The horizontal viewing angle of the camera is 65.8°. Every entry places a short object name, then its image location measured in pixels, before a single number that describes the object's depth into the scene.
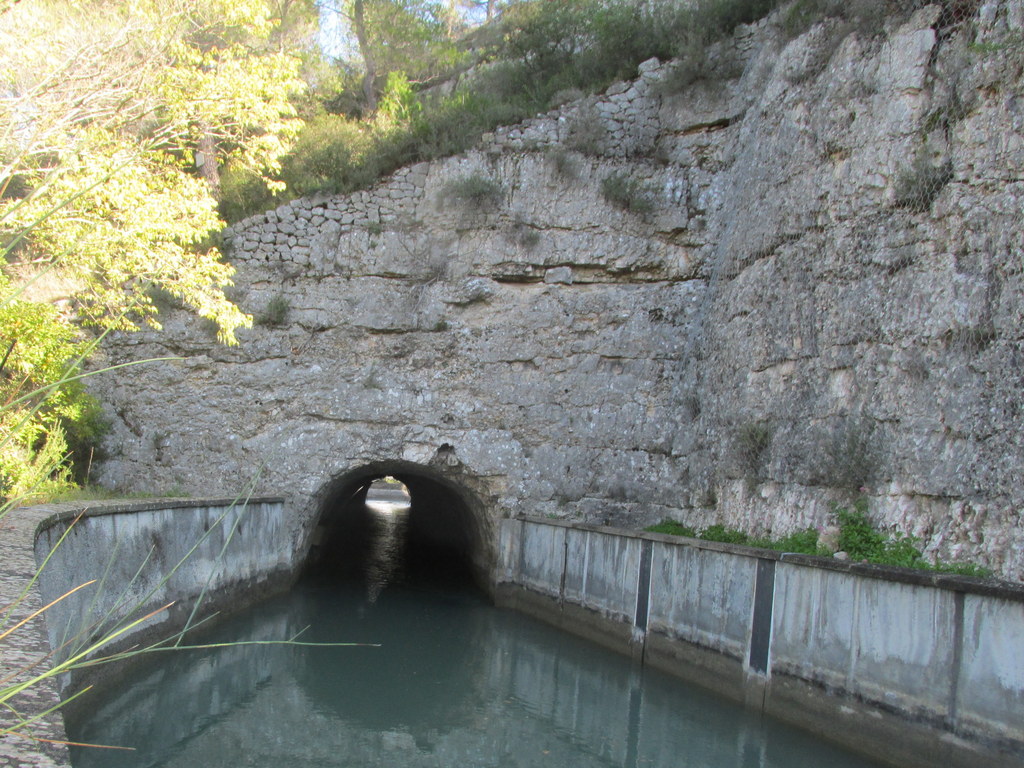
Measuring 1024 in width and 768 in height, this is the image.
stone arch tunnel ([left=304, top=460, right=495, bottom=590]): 13.64
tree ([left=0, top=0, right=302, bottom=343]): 8.45
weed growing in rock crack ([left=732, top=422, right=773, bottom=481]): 9.78
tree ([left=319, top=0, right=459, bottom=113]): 19.33
